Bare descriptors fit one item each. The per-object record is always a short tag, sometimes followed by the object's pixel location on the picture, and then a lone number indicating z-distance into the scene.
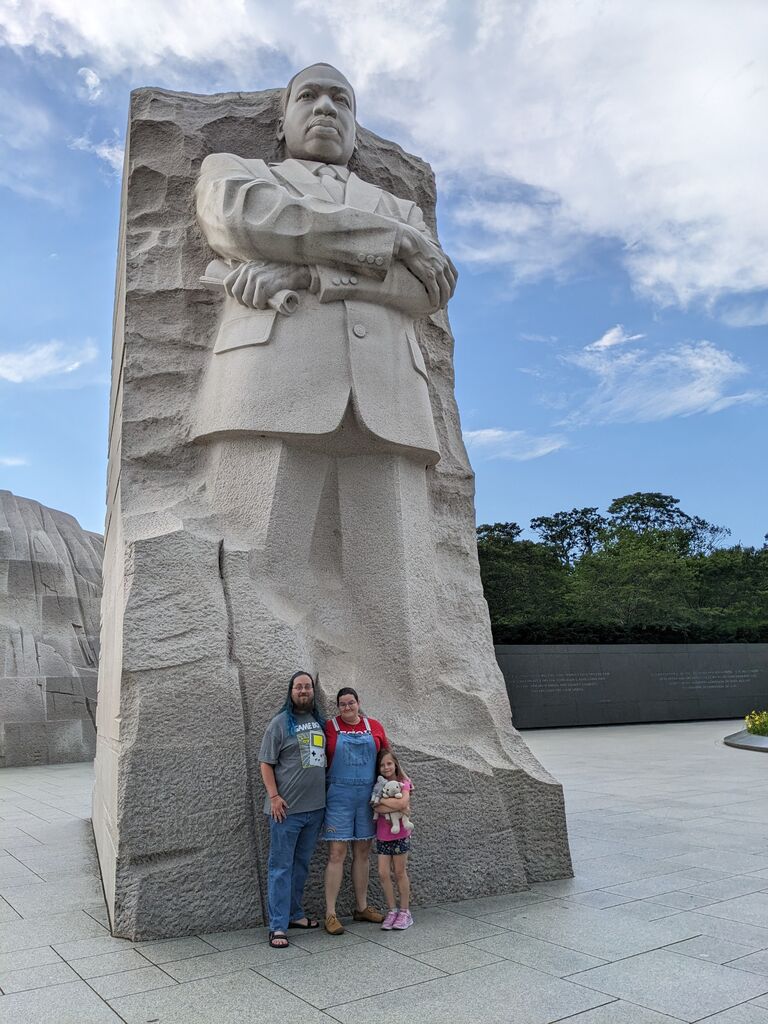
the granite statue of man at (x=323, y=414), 4.50
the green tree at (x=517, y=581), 23.97
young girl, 3.74
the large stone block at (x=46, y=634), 11.07
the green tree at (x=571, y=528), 35.78
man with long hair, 3.63
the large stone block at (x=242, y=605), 3.84
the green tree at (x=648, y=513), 36.28
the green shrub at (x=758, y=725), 11.97
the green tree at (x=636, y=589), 24.38
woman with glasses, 3.74
